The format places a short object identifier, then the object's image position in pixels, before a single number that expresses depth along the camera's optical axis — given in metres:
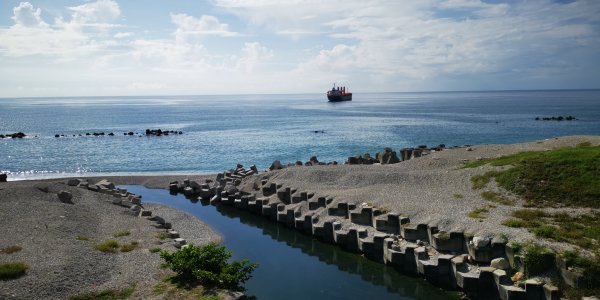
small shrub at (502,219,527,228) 19.52
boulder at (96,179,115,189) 36.02
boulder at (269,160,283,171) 40.94
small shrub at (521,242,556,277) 16.42
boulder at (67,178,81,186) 35.69
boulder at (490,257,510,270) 17.38
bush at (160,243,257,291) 15.93
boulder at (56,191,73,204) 29.08
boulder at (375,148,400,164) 40.62
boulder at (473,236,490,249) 18.25
